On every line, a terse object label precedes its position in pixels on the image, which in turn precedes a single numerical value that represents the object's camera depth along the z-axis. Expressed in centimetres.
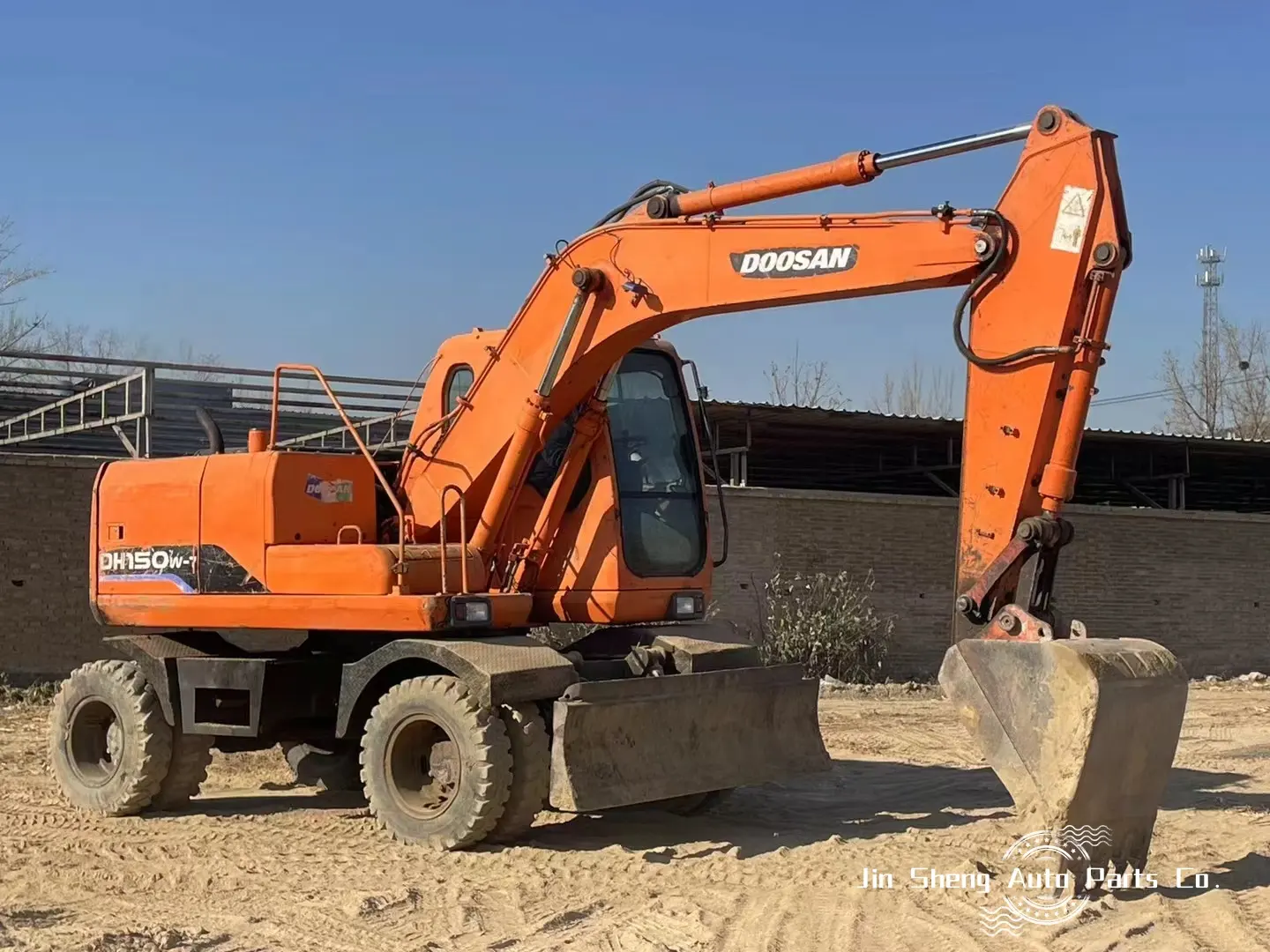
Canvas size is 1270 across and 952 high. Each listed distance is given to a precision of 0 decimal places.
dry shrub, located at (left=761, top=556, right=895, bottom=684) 1753
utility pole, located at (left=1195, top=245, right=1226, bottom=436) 4532
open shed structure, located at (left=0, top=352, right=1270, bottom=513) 1858
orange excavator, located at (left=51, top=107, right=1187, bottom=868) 600
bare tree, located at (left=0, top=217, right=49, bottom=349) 3650
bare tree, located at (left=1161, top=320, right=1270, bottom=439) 4494
